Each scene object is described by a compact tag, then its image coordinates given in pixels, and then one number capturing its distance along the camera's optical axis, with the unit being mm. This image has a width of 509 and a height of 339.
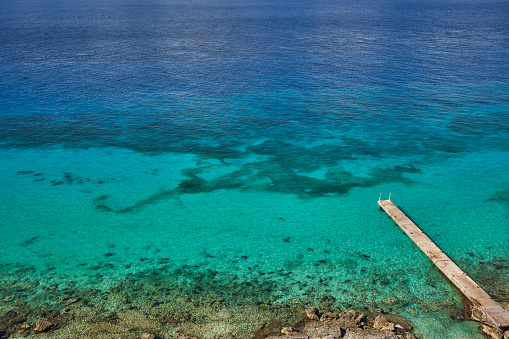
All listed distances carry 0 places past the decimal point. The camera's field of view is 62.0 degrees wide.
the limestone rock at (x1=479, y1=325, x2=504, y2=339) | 27875
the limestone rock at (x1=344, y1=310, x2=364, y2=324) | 29084
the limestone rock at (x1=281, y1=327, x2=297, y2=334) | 28211
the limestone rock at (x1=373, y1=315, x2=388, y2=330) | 28578
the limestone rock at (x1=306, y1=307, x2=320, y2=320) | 29578
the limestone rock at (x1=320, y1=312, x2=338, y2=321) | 29438
